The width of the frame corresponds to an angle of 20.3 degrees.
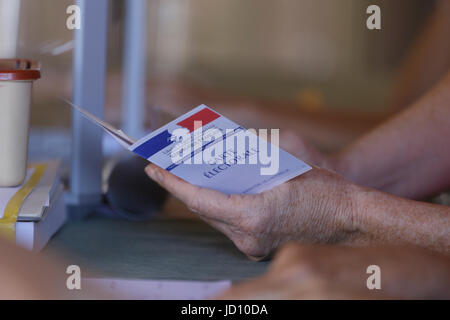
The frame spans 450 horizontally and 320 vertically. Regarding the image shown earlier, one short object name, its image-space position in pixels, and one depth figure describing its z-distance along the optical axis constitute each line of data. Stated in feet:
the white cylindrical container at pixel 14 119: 3.41
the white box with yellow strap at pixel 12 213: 3.35
